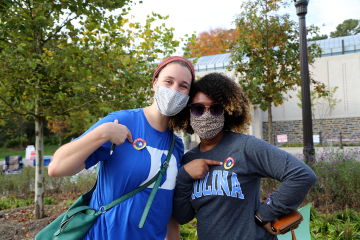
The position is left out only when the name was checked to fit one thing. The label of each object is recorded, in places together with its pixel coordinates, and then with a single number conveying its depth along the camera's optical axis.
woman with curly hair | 1.56
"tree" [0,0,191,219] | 4.07
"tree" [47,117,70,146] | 28.17
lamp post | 6.14
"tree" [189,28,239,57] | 29.61
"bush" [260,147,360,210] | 4.77
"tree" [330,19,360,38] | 43.42
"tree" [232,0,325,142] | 9.84
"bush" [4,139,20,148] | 34.69
